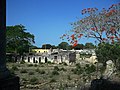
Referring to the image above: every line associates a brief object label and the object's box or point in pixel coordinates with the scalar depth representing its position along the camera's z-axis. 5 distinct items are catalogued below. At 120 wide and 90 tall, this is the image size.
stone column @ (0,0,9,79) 2.76
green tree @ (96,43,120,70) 9.97
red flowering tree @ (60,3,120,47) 10.61
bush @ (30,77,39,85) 9.62
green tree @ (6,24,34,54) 29.52
